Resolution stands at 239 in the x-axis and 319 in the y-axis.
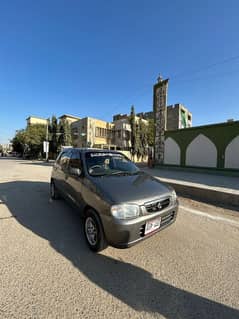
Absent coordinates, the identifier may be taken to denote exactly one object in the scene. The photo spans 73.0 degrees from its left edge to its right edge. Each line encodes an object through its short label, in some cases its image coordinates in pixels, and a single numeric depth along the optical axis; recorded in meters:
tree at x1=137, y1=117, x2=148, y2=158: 35.11
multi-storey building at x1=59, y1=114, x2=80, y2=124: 49.78
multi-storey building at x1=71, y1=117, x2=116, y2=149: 37.25
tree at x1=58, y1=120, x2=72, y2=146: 34.22
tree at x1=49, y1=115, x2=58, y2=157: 34.88
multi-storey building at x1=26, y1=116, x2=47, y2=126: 61.81
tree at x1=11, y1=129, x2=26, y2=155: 47.97
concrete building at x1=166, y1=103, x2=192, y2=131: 41.25
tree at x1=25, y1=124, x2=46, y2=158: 35.34
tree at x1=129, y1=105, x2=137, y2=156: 32.97
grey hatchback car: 2.34
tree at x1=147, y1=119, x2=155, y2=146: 36.91
